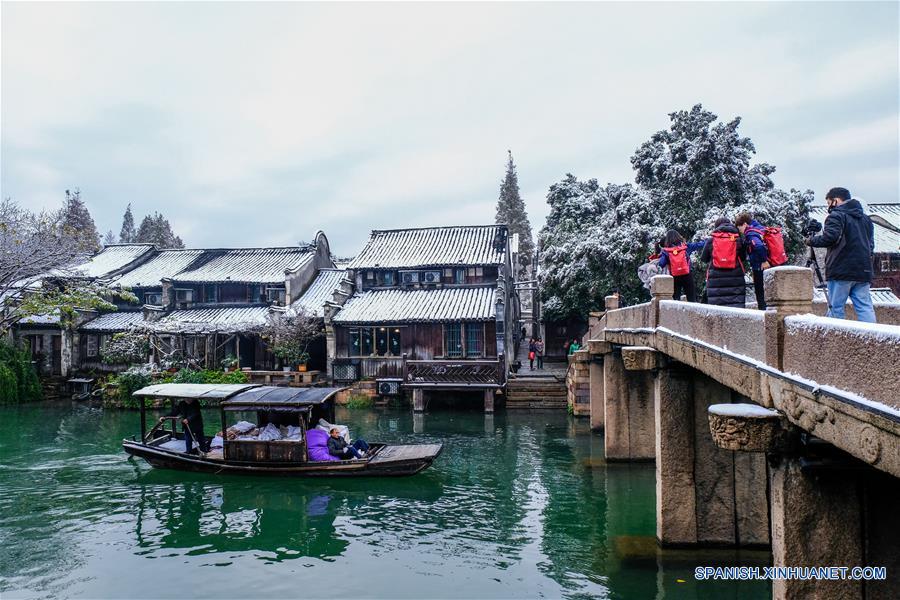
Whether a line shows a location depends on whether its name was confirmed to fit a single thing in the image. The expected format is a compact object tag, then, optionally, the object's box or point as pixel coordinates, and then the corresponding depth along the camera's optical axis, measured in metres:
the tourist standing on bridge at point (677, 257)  11.37
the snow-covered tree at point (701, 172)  24.66
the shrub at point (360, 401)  29.58
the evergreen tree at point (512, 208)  67.50
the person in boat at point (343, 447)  16.84
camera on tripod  7.32
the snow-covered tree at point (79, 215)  65.12
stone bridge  3.95
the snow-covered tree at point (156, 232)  72.88
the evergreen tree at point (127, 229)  86.44
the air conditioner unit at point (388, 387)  29.55
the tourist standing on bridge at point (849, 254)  6.45
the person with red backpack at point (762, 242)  8.79
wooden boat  16.38
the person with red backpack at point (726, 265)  9.08
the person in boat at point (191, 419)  17.80
